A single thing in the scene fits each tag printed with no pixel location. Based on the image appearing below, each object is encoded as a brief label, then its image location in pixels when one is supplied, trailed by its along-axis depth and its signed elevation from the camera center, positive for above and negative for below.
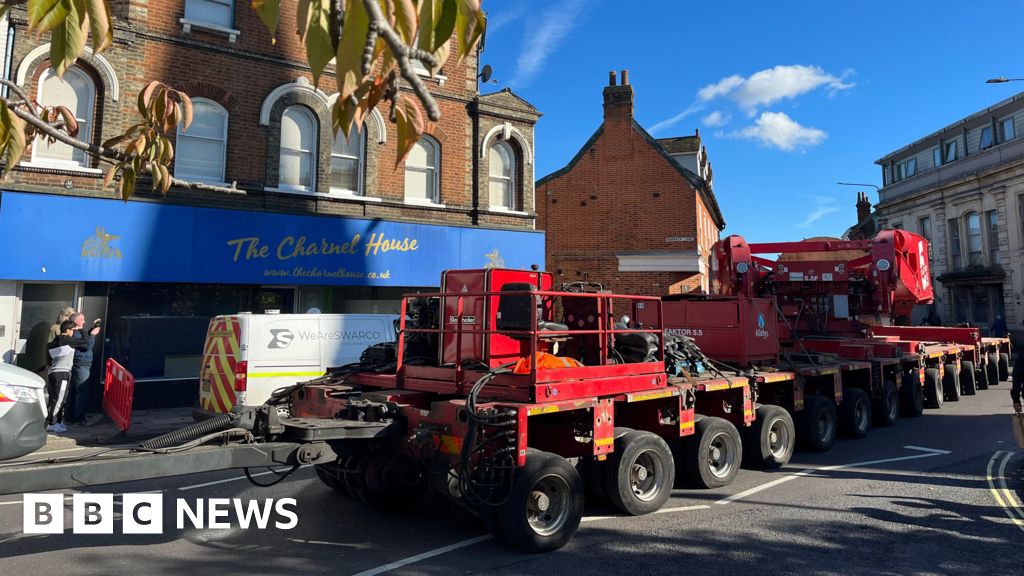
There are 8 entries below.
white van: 9.77 -0.13
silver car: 6.37 -0.76
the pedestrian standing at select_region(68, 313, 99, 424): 10.32 -0.35
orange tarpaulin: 5.40 -0.17
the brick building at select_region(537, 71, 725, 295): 22.52 +5.01
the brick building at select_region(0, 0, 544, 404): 11.26 +3.03
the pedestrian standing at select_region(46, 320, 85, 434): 9.95 -0.47
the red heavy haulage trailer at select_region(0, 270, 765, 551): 4.72 -0.69
